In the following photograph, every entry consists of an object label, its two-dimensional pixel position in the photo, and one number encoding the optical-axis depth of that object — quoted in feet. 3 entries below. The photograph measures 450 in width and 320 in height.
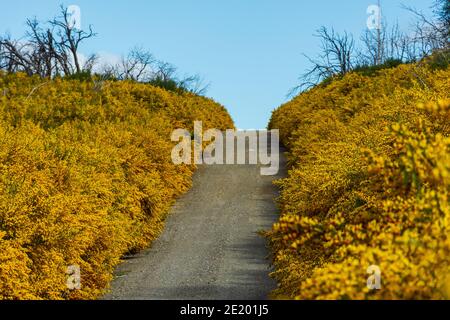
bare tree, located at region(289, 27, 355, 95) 128.98
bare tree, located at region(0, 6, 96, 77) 127.65
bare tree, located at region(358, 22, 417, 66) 143.13
